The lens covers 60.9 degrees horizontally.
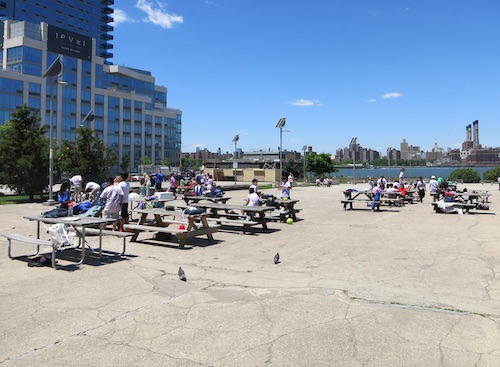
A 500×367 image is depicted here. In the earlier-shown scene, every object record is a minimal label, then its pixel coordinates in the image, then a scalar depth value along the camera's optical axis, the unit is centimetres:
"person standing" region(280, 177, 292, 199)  1888
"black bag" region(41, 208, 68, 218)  1004
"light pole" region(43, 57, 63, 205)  2111
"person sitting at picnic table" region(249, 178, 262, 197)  1504
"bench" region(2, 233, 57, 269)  774
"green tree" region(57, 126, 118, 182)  2708
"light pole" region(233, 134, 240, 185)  5178
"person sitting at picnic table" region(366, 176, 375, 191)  2473
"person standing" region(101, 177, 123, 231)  1166
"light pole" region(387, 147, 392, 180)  5457
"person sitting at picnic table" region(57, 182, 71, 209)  1365
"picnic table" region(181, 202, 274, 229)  1249
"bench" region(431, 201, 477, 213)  1864
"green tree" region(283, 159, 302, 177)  8888
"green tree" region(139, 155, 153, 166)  10038
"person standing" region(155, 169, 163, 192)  2551
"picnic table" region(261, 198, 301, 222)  1543
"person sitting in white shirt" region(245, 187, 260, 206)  1417
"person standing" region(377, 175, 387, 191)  2682
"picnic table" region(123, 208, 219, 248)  1012
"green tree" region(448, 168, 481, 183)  5738
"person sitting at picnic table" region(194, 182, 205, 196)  2055
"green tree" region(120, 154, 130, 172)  8781
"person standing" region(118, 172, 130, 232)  1223
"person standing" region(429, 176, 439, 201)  2466
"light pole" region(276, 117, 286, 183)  4466
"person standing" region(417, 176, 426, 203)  2558
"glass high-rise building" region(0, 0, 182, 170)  7575
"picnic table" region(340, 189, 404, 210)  2069
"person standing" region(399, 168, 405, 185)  3023
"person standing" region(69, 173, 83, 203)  1983
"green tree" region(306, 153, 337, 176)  8325
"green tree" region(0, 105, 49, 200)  2241
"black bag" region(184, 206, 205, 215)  1185
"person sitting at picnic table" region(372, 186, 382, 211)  1992
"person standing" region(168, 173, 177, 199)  2643
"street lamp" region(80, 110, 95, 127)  3507
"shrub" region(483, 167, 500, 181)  5842
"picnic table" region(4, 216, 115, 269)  783
